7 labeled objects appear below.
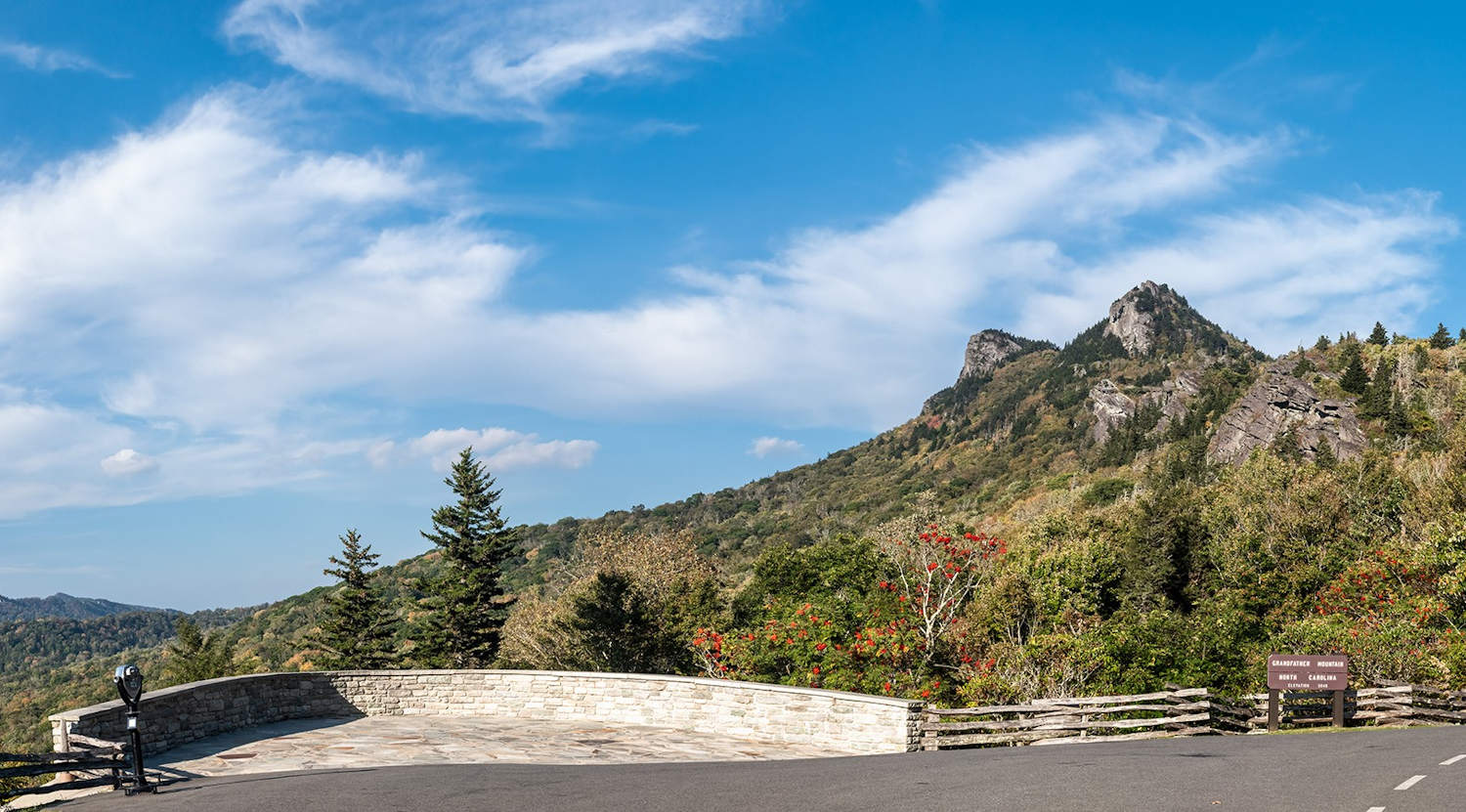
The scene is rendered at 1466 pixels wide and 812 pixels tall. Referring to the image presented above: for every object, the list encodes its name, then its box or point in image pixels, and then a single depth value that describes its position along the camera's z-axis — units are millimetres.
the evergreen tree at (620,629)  34250
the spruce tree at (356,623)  47031
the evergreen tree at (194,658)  47656
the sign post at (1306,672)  20734
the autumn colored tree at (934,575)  24719
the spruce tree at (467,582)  44688
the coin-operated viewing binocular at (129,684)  12516
